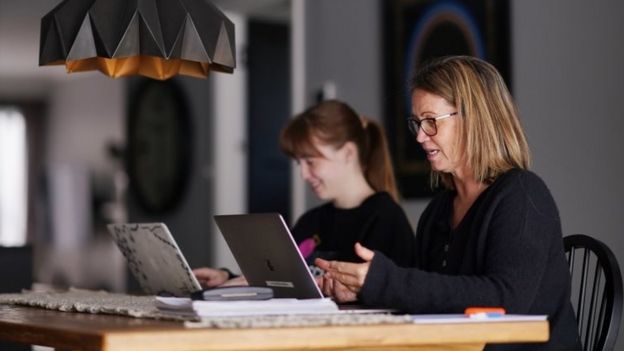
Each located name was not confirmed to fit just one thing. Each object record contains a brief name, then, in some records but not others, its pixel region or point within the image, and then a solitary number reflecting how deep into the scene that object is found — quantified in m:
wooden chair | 3.75
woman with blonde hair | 3.32
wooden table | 2.70
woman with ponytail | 5.26
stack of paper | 3.03
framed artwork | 6.71
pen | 3.12
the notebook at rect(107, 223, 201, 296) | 4.22
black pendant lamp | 3.95
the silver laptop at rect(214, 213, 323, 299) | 3.57
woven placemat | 2.86
